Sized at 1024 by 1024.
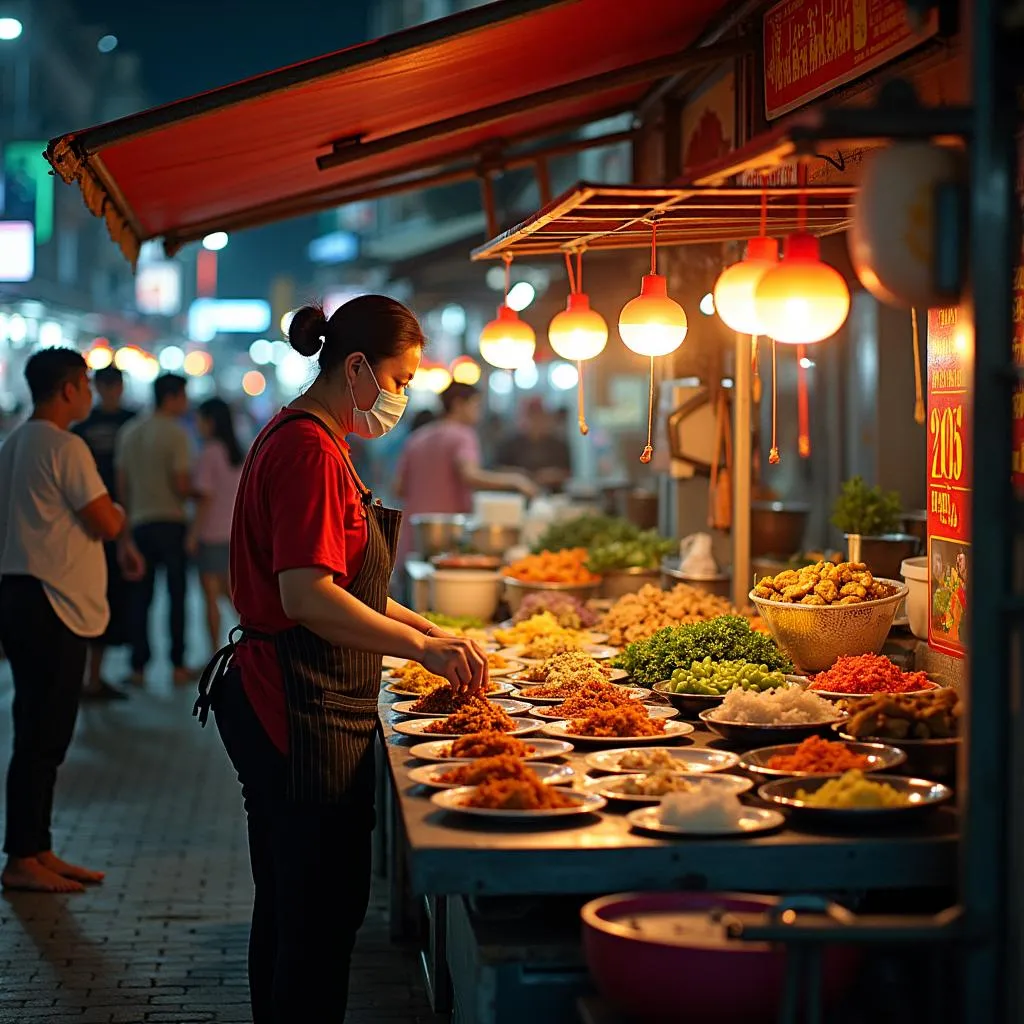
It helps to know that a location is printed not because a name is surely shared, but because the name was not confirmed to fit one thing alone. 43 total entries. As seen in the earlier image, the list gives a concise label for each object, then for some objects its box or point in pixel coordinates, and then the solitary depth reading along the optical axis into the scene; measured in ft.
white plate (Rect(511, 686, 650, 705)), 17.13
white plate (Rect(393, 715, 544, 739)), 14.99
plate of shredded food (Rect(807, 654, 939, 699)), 15.76
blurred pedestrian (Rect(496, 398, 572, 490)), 56.34
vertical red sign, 15.58
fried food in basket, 17.16
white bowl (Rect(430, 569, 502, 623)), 25.84
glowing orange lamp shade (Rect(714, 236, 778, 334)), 15.78
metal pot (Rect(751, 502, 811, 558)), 24.36
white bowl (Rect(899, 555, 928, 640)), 17.16
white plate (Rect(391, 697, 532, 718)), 16.06
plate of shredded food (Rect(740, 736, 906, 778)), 13.03
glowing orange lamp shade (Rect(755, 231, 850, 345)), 13.56
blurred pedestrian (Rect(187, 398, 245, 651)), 42.50
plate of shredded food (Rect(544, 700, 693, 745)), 14.94
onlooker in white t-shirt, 22.27
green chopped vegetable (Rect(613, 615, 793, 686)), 17.47
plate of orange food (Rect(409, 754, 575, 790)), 12.58
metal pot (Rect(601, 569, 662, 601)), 26.32
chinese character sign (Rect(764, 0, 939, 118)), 15.78
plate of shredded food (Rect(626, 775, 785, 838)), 11.47
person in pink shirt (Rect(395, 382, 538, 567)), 39.14
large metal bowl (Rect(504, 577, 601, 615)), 25.16
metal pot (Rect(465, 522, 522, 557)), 33.50
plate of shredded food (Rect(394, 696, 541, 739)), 14.90
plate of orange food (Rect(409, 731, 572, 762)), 13.78
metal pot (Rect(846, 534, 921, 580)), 20.12
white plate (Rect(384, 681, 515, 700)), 17.49
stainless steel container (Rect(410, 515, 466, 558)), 35.29
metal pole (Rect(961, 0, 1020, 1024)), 9.89
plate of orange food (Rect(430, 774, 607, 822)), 11.71
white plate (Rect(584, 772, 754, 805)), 12.42
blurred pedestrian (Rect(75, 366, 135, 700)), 37.22
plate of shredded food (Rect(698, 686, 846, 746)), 14.38
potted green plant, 20.15
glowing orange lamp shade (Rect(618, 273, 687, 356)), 17.10
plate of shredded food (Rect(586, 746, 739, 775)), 13.52
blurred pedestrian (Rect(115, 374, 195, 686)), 39.73
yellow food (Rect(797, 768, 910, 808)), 11.85
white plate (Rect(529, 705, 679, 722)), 16.07
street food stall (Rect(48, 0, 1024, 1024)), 9.97
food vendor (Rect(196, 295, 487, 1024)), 12.95
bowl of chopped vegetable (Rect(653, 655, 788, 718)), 16.35
